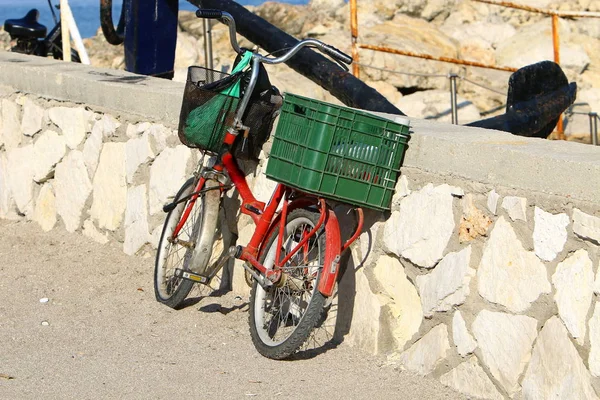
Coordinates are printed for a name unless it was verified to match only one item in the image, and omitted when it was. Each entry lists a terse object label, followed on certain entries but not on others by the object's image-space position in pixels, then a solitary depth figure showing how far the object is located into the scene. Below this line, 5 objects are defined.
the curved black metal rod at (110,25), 11.39
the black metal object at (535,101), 9.52
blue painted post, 11.02
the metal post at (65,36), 13.05
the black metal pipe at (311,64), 9.11
